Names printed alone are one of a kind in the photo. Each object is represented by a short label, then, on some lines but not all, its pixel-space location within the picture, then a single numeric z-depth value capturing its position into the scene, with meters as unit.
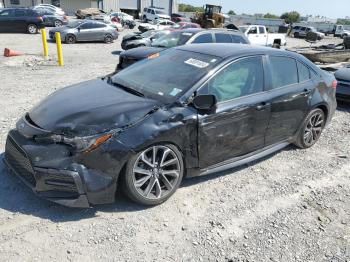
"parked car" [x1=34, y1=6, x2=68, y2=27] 27.75
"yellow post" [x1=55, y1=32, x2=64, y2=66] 11.74
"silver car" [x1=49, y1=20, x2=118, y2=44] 19.75
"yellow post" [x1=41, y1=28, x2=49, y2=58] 13.14
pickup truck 22.08
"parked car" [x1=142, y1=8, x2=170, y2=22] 41.90
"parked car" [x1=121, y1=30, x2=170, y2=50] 16.36
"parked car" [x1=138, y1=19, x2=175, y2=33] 28.99
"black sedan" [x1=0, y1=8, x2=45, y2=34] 22.95
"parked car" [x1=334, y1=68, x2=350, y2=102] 8.09
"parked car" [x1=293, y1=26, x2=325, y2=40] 42.88
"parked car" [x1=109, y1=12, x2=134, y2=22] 38.69
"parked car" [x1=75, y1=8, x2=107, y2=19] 39.97
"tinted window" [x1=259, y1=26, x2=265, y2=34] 22.53
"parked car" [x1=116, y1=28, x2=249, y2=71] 10.51
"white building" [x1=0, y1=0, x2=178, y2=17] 47.94
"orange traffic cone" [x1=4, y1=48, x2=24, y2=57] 13.03
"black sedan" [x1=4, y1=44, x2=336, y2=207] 3.22
